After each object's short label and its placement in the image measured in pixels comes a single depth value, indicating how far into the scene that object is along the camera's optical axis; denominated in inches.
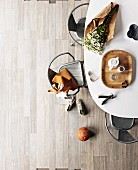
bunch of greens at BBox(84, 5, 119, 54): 135.9
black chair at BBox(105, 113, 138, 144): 144.7
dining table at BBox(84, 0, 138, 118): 136.8
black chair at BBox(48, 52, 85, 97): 152.4
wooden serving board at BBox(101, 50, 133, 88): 136.6
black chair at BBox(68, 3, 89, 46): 149.0
